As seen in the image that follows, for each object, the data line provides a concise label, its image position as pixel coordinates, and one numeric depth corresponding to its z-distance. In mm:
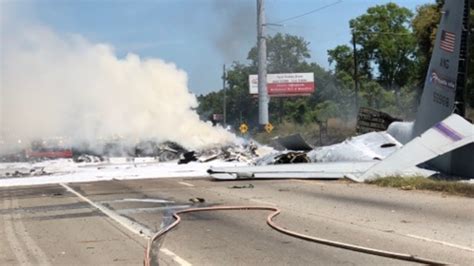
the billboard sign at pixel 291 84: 92500
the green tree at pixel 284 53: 116312
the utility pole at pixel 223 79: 110000
